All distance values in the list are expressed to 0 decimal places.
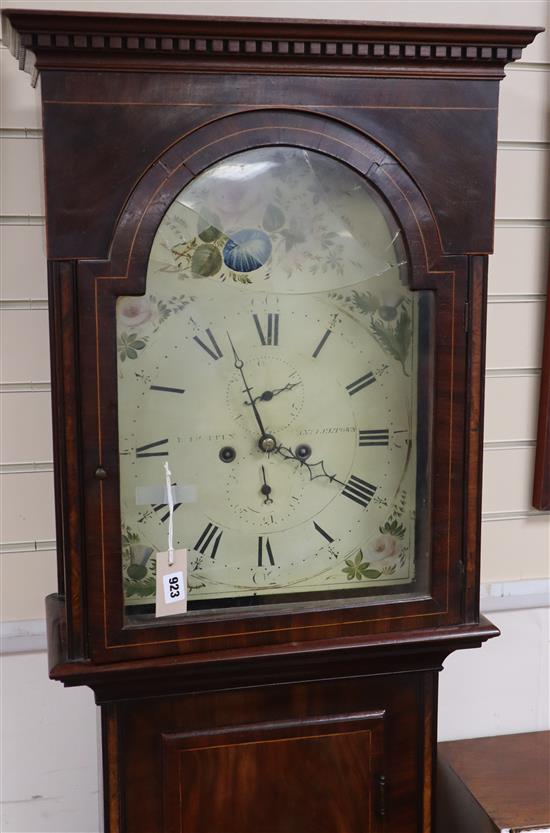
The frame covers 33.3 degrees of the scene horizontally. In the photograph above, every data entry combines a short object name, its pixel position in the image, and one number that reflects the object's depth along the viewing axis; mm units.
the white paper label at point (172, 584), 1104
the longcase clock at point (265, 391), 1033
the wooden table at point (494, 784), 1395
